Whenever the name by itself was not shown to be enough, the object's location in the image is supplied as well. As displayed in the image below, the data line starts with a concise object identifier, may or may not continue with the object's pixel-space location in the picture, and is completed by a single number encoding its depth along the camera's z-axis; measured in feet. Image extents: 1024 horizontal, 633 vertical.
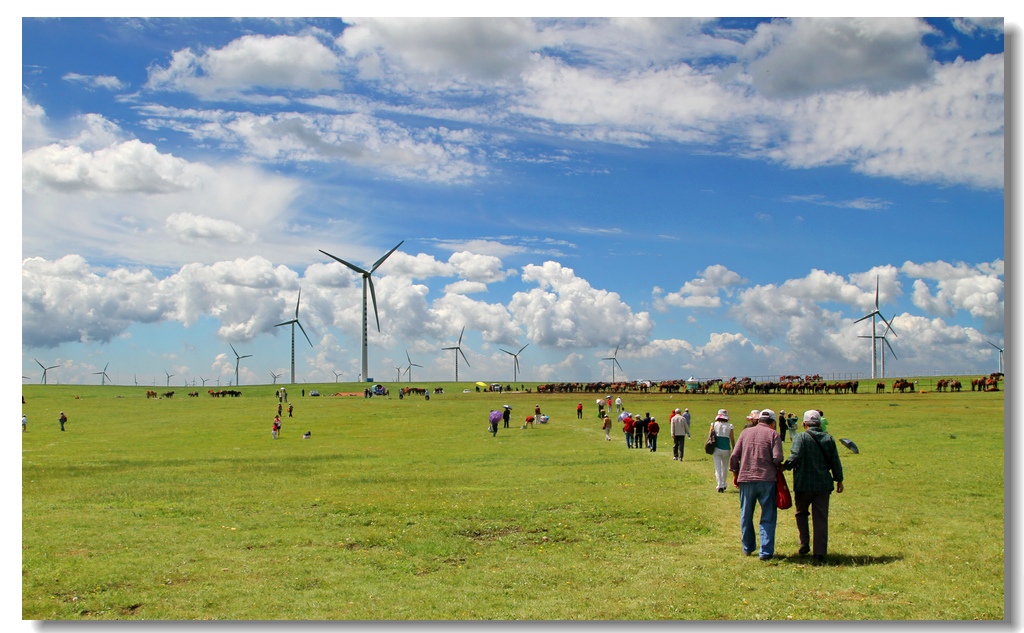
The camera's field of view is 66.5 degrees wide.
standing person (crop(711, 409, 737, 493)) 68.49
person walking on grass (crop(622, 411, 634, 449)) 122.72
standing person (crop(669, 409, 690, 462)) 98.99
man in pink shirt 41.88
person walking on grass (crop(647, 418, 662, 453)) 115.03
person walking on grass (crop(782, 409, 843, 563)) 41.42
